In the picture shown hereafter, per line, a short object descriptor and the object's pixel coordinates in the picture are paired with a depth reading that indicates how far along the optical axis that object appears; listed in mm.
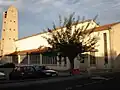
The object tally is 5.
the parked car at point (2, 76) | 12479
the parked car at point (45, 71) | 13620
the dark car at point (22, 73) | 13021
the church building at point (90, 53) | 20837
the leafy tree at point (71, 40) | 17218
